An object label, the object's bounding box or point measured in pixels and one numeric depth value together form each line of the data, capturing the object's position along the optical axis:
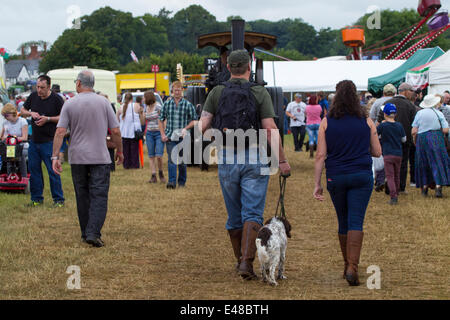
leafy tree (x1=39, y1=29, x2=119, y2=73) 83.69
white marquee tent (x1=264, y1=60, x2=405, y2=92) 35.81
